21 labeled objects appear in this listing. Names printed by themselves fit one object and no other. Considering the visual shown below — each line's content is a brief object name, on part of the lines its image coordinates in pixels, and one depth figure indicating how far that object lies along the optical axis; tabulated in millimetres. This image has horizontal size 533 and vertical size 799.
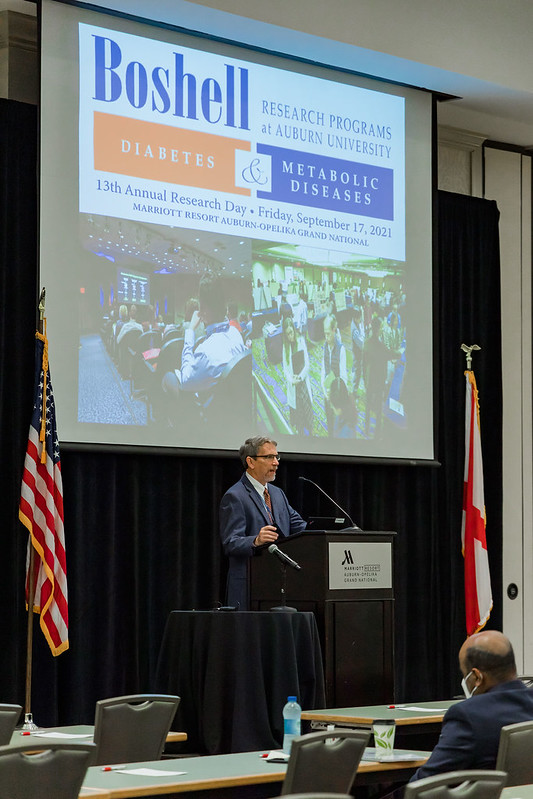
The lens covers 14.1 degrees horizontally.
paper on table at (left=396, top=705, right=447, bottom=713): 9368
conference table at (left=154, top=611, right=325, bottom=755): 9754
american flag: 11550
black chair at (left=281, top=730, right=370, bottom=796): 6038
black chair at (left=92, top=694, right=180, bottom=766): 7467
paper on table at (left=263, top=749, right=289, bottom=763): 7097
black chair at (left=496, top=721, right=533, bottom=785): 6280
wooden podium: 10642
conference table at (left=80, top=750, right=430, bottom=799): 6142
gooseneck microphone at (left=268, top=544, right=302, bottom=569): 9793
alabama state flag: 15580
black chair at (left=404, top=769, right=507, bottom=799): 4939
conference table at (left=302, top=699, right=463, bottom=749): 8651
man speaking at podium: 11342
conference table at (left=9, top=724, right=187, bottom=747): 7898
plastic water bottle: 7494
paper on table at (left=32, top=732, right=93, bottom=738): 8095
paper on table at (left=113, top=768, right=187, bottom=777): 6537
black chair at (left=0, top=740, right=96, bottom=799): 5573
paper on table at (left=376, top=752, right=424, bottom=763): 7033
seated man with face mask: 6394
